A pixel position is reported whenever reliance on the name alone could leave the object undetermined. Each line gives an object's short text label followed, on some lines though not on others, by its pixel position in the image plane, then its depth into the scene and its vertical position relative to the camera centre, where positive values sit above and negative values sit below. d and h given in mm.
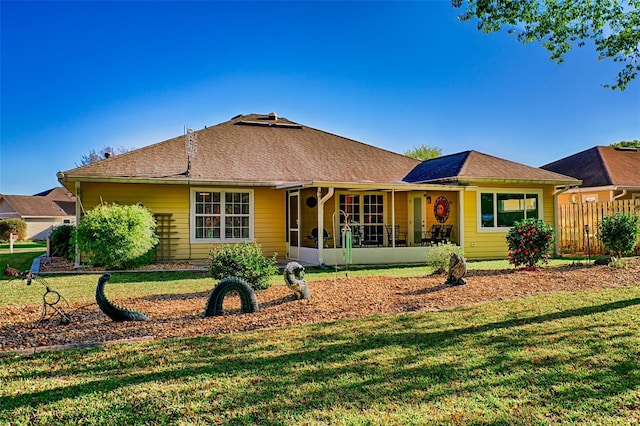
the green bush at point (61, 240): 15900 -247
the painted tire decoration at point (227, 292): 6465 -927
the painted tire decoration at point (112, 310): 5962 -1019
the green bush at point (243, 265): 8039 -600
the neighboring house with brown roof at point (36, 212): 39750 +1943
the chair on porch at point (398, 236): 16172 -249
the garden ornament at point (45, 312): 5932 -1086
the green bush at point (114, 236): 12133 -90
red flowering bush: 10773 -359
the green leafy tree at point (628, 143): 44497 +8259
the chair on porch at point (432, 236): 15514 -246
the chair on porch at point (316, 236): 14656 -190
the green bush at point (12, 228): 33781 +422
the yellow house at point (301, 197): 13859 +1109
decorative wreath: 16062 +696
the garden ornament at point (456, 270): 8781 -793
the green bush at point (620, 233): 11367 -157
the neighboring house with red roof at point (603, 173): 19750 +2490
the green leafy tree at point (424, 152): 55000 +9348
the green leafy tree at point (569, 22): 9047 +4188
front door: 16375 +324
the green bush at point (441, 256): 10156 -614
